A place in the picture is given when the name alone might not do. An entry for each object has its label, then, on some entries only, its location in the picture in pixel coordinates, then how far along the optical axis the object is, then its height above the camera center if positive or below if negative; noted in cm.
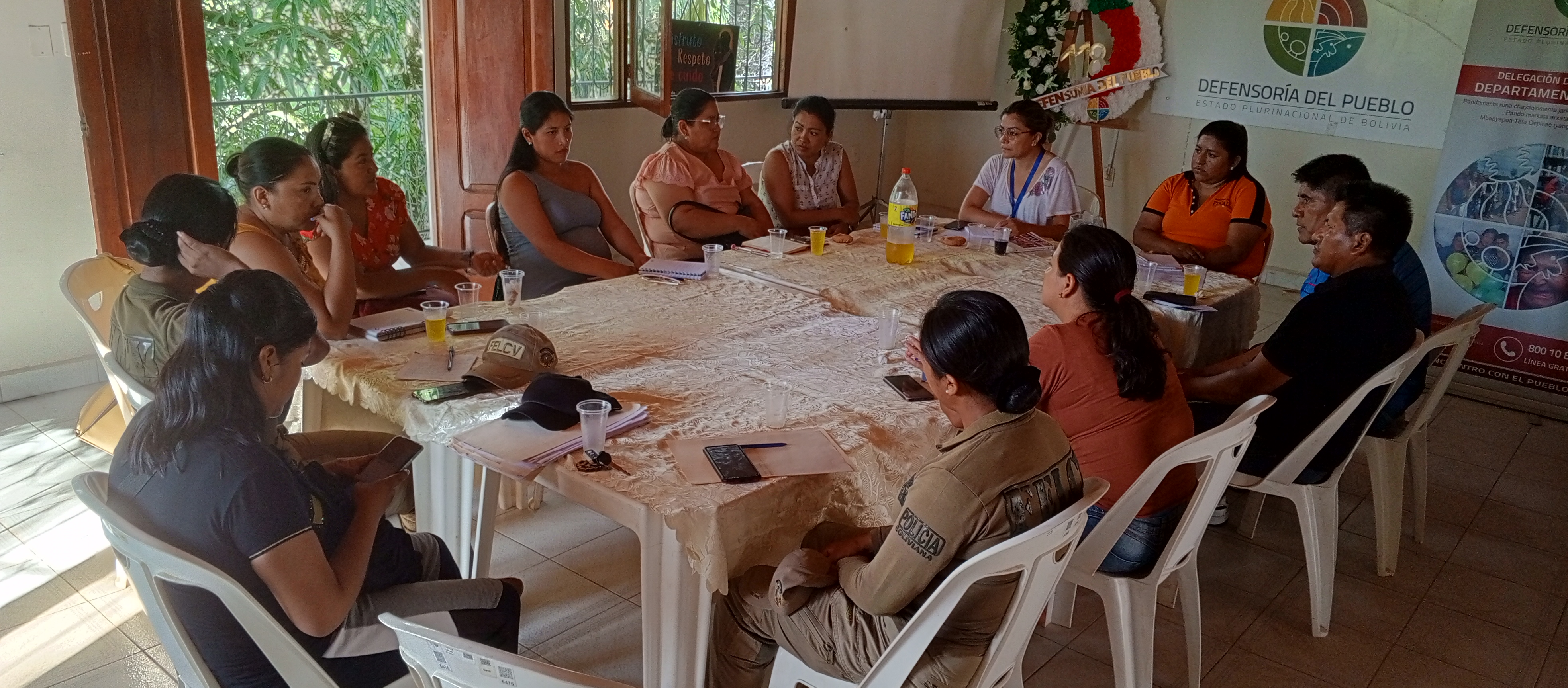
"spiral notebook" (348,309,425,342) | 246 -61
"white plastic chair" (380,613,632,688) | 113 -63
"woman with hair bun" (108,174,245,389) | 224 -45
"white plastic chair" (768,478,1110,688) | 149 -73
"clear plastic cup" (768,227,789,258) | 358 -54
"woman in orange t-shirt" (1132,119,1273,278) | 385 -41
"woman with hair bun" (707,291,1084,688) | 157 -61
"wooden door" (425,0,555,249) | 442 -10
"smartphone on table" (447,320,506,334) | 251 -61
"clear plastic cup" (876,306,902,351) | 264 -59
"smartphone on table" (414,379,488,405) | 210 -64
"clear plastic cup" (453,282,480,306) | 274 -58
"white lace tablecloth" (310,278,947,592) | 179 -65
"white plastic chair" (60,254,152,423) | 237 -62
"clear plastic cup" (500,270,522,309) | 268 -54
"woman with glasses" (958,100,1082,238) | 421 -36
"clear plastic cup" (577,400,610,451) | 190 -62
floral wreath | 630 +27
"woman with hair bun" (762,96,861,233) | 438 -39
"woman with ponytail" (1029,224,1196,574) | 216 -58
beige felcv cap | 219 -59
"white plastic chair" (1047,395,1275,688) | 193 -90
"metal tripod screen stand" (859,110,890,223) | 648 -71
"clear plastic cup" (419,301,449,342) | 242 -57
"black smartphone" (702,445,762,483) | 183 -66
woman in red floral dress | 305 -50
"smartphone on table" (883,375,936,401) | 227 -64
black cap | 199 -61
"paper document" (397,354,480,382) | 223 -64
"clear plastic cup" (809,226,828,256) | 358 -52
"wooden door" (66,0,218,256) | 350 -18
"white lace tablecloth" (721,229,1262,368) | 311 -59
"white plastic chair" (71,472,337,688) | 137 -71
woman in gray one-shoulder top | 352 -47
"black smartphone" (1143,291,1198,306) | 322 -59
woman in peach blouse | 398 -43
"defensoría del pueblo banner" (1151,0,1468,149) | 548 +21
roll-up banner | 436 -32
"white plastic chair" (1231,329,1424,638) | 267 -99
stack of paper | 185 -66
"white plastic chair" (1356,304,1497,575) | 298 -99
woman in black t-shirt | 144 -61
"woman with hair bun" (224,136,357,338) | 247 -40
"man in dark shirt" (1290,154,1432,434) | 301 -35
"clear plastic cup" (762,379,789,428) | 209 -63
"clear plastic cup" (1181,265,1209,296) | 331 -55
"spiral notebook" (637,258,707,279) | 316 -57
